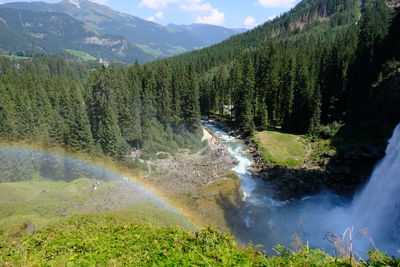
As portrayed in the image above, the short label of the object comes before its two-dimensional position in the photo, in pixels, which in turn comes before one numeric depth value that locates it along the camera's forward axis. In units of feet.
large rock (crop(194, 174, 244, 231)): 89.35
